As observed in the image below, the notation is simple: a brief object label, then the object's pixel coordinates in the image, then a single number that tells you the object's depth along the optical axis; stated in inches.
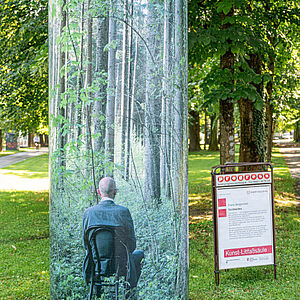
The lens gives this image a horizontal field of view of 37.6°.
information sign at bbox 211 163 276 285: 246.4
